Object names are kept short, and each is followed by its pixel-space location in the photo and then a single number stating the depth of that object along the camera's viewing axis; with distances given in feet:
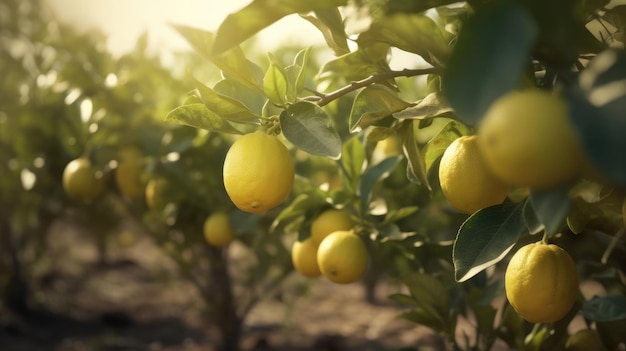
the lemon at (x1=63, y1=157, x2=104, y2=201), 5.48
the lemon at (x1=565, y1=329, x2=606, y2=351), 3.71
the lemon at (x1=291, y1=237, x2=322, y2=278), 3.88
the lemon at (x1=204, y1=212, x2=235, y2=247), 5.60
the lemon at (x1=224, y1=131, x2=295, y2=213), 2.32
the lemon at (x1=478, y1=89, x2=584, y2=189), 1.42
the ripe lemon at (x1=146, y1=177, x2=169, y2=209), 5.81
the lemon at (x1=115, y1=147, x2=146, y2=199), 6.28
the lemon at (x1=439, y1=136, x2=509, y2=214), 2.27
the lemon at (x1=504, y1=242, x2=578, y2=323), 2.43
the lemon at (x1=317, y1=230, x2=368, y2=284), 3.29
